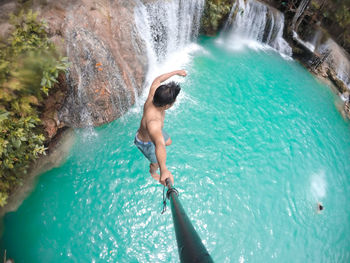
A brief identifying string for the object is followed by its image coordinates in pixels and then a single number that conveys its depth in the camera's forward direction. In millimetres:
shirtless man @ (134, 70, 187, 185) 2244
